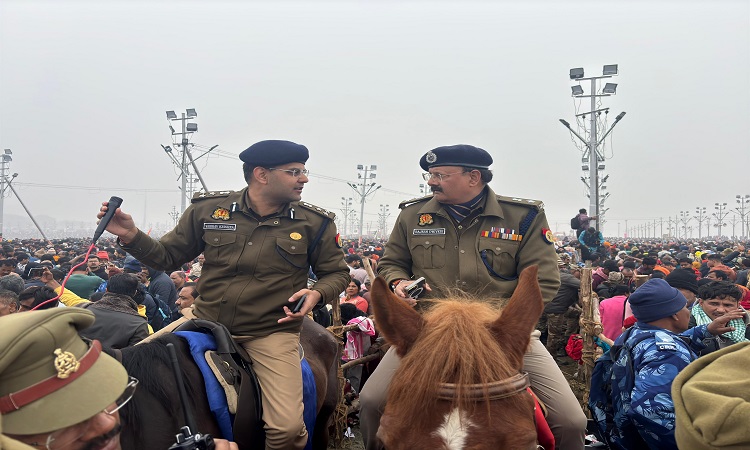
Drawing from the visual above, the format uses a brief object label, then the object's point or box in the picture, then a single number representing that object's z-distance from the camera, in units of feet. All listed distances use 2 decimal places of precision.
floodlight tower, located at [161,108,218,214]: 100.17
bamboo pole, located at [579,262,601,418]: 19.22
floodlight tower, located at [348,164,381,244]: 163.02
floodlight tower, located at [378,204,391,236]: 335.88
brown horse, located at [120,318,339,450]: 8.16
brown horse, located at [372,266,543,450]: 6.26
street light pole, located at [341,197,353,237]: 297.45
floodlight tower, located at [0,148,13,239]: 153.48
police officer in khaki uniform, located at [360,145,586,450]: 11.48
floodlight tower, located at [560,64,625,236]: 77.15
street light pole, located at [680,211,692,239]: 415.03
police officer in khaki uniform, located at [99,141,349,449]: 11.84
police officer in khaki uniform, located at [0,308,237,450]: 4.44
